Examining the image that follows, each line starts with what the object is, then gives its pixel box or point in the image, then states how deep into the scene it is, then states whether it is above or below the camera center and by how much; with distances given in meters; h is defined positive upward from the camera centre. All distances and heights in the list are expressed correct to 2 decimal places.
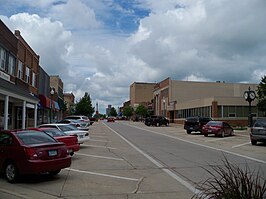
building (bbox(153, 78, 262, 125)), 40.65 +2.02
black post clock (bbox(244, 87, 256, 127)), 30.88 +2.24
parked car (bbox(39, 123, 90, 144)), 13.21 -0.93
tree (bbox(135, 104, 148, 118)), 92.59 +0.81
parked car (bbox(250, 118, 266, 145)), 17.08 -1.05
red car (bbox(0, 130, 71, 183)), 7.18 -1.18
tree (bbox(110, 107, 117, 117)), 150.50 +0.01
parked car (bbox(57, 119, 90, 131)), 22.10 -0.85
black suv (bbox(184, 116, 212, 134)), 27.41 -0.94
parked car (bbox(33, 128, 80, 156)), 10.70 -1.05
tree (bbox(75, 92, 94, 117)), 69.34 +1.46
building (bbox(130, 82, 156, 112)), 123.61 +9.79
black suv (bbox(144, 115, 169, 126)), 46.01 -1.28
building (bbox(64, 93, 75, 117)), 69.90 +3.90
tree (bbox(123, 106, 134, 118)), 112.66 +0.90
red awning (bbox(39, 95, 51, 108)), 31.53 +1.35
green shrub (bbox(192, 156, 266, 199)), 3.69 -1.07
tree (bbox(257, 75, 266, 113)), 32.85 +2.45
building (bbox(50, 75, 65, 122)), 47.11 +4.34
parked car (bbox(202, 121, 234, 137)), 23.40 -1.25
